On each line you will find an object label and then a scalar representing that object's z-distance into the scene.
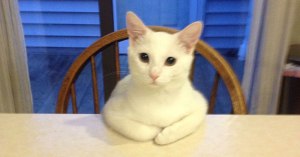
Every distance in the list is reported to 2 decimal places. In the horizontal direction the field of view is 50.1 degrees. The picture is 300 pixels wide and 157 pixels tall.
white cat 0.58
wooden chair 0.83
